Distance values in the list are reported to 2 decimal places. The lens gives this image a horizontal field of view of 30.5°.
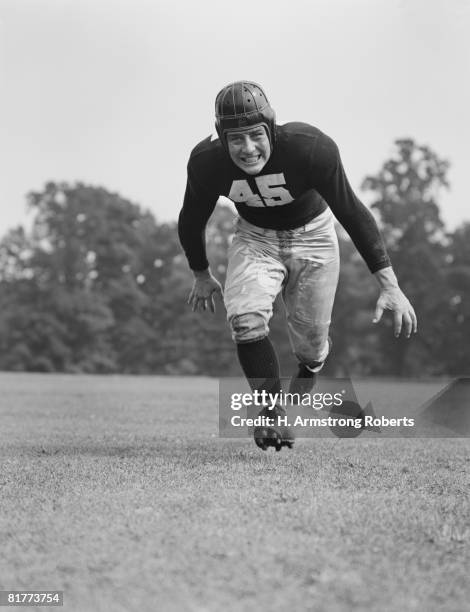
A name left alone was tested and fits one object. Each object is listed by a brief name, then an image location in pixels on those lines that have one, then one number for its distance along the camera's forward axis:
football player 5.59
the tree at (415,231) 49.22
